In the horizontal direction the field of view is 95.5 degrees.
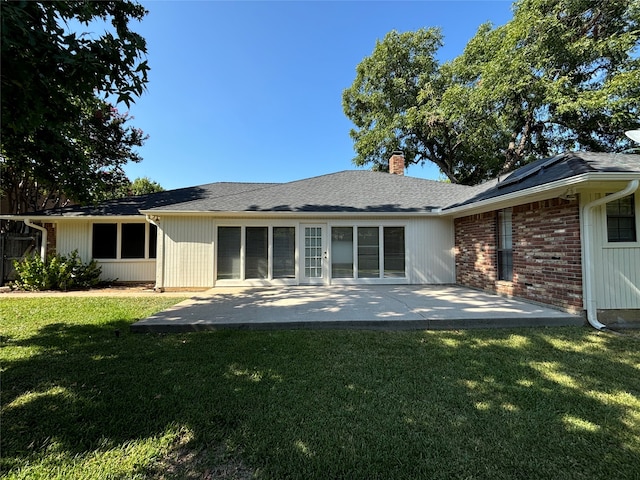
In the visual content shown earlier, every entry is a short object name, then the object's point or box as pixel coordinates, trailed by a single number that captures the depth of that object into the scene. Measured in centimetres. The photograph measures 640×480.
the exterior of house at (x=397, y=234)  536
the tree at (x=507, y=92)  1330
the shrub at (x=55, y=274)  919
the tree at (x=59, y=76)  220
